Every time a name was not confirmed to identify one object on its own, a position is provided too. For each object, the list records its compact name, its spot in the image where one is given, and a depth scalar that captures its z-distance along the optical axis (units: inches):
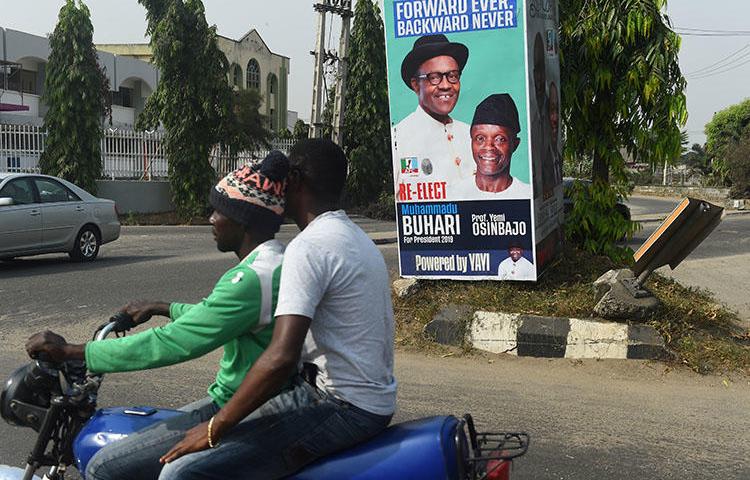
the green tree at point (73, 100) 845.2
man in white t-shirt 90.4
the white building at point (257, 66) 2193.7
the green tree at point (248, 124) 953.9
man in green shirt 93.2
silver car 463.2
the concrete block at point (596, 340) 255.9
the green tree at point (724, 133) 1581.0
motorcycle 88.4
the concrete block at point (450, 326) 272.8
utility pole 709.9
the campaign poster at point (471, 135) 273.6
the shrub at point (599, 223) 338.3
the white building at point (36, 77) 1536.7
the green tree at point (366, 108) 1026.1
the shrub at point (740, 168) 1369.3
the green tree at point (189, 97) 869.2
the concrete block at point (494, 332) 265.4
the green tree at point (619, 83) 313.6
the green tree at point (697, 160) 1923.0
